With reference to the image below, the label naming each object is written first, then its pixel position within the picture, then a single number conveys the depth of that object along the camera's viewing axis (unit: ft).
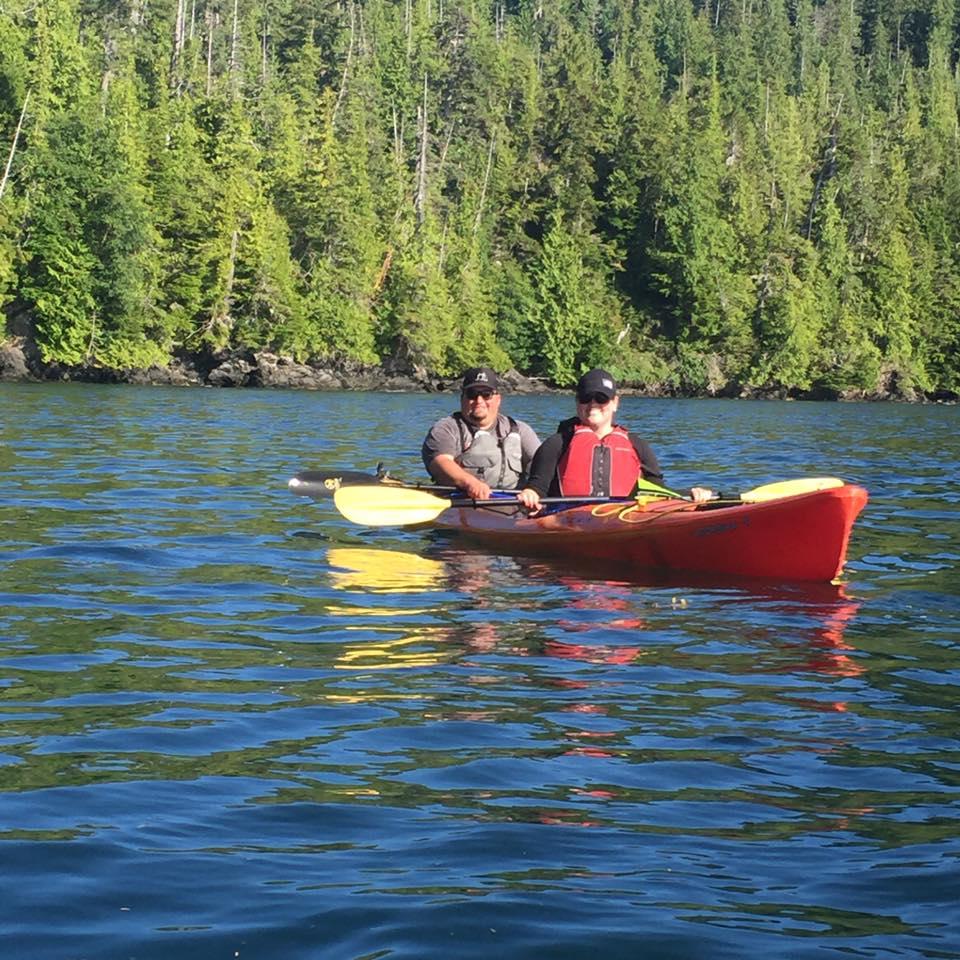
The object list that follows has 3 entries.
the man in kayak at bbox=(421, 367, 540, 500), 43.16
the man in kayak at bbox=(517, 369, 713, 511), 38.81
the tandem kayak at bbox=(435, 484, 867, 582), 33.94
